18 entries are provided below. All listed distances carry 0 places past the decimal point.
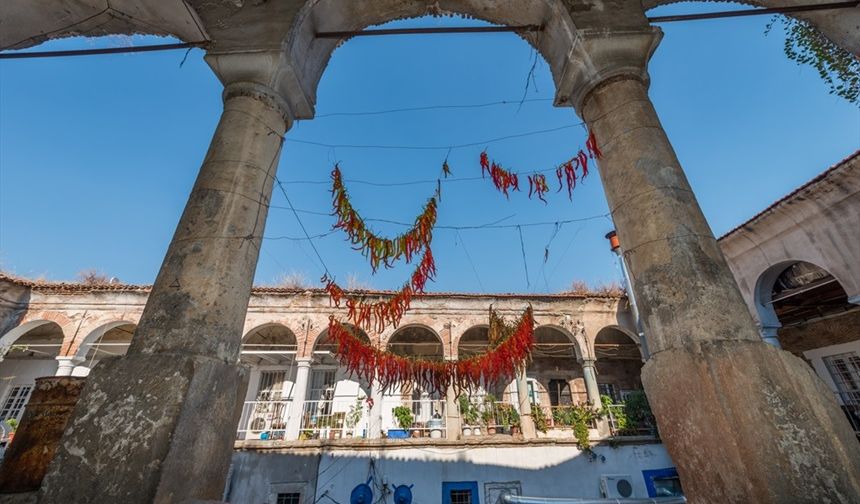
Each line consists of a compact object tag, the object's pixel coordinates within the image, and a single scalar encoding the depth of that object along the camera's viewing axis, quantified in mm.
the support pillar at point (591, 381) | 12547
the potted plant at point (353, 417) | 12047
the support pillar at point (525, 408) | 11758
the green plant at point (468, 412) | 12031
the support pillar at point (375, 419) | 11984
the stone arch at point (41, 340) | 14328
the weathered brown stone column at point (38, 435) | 2027
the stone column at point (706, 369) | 1438
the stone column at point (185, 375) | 1526
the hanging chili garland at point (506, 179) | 5074
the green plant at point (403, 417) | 12117
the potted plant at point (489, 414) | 11945
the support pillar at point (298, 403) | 11445
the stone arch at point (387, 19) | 3188
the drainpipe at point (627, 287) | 12476
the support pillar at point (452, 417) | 11477
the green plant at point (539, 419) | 11859
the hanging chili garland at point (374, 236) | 5215
